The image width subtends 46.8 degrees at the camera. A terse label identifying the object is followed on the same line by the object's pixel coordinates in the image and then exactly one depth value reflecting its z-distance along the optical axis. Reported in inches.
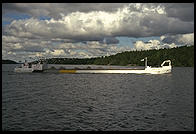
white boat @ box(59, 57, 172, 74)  5846.5
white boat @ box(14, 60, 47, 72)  5920.3
